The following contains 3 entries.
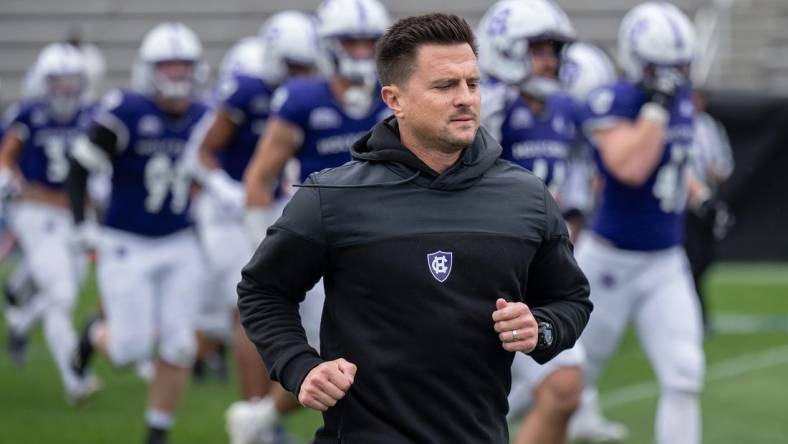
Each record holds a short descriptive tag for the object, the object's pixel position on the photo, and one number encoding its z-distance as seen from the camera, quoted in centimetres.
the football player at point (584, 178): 1523
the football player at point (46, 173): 1936
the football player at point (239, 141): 1566
